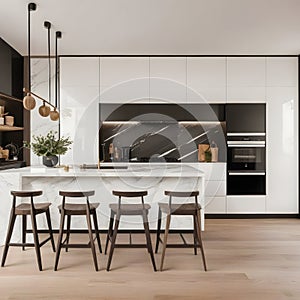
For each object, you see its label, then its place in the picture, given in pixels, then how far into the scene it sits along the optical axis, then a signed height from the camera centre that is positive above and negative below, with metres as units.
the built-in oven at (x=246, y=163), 6.71 -0.23
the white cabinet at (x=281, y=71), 6.73 +1.23
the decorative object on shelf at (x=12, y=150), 7.08 -0.01
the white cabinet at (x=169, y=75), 6.75 +1.18
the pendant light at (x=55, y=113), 5.46 +0.47
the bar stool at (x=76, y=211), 4.00 -0.61
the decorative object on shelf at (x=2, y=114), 6.47 +0.55
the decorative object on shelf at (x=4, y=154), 6.77 -0.07
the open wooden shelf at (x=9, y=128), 6.35 +0.34
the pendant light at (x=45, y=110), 5.05 +0.47
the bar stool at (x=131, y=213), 3.99 -0.62
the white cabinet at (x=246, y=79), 6.73 +1.11
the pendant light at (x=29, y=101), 4.40 +0.51
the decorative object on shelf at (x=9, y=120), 6.67 +0.46
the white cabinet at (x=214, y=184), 6.69 -0.56
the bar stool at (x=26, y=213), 4.02 -0.62
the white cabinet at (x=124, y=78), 6.75 +1.13
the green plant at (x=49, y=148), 5.23 +0.02
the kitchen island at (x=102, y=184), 4.80 -0.42
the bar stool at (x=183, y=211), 4.04 -0.59
